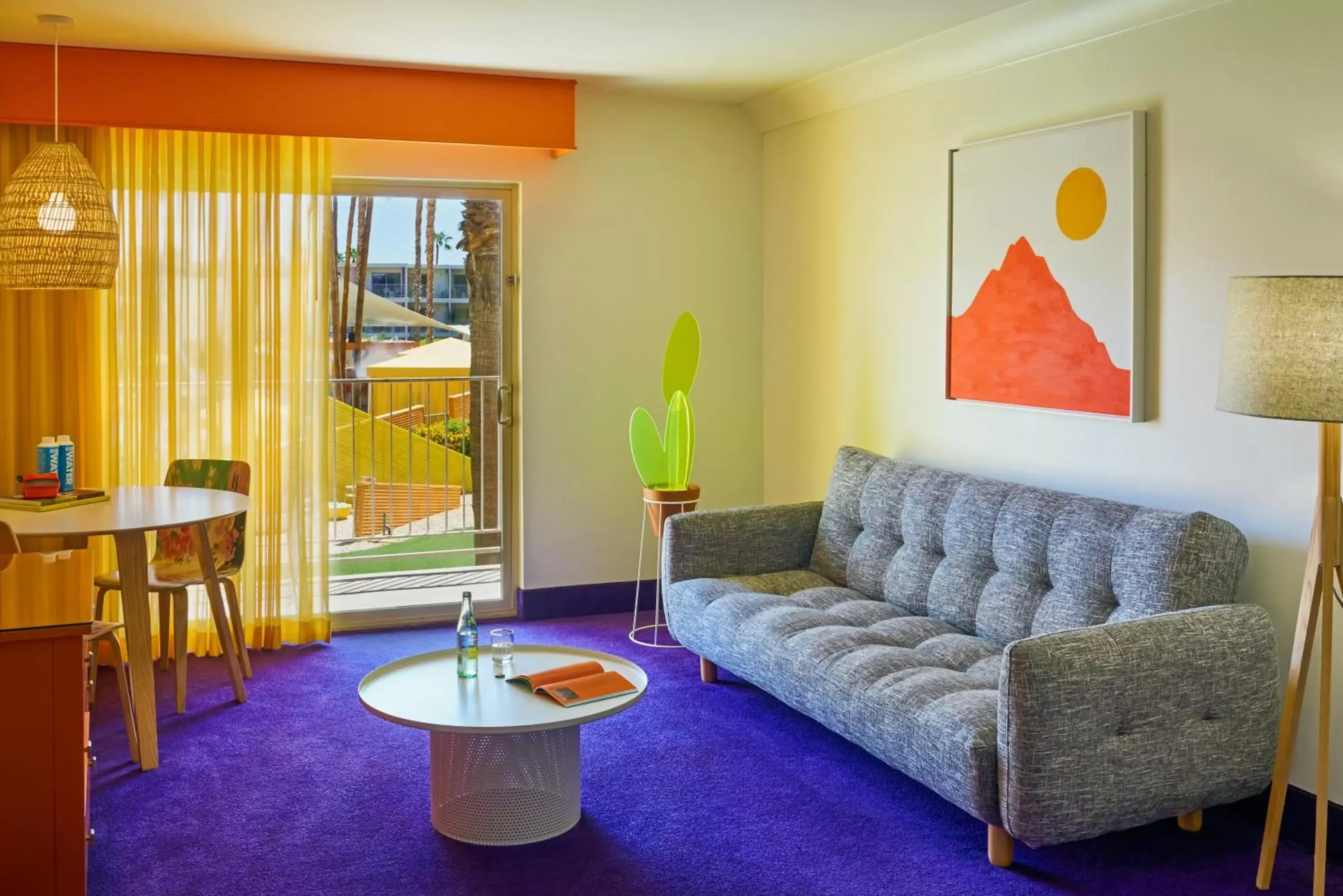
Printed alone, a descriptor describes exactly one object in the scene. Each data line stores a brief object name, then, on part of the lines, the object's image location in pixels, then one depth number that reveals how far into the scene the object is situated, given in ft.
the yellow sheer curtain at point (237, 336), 16.16
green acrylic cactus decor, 16.94
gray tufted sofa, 9.62
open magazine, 10.69
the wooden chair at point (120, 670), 12.74
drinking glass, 11.55
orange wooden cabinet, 7.83
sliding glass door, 17.97
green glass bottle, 11.36
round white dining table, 12.27
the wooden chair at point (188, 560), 14.30
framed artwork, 12.27
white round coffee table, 10.55
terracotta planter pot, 16.88
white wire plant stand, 16.90
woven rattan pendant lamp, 13.03
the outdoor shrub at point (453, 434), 18.83
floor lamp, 8.72
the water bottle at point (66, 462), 14.70
